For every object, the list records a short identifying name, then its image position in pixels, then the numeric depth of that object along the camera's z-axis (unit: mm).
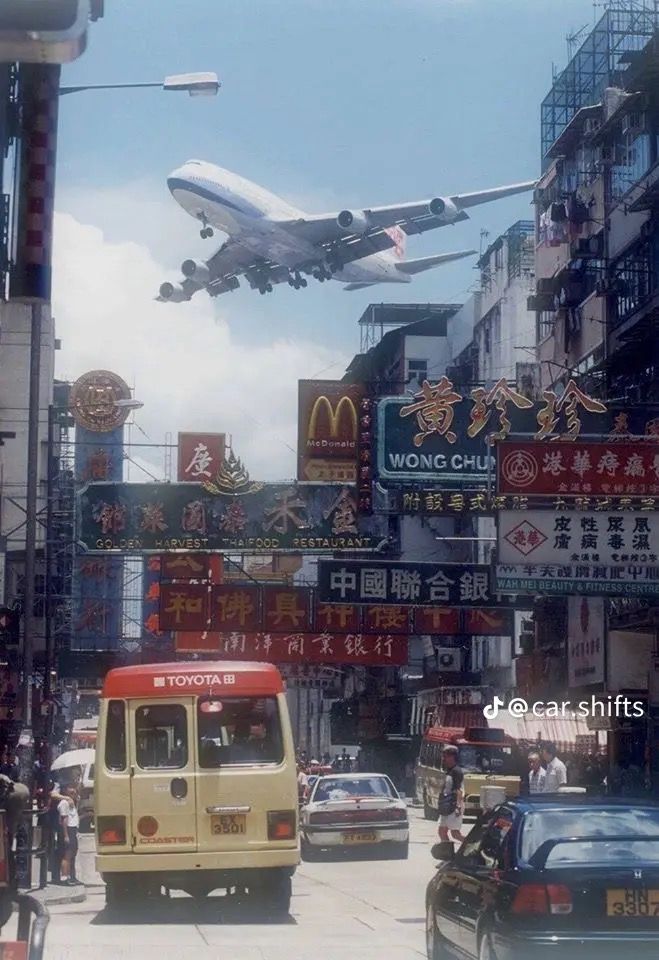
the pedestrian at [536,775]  29656
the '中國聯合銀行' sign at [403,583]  36688
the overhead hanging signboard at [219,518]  40781
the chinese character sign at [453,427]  35719
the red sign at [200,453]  50938
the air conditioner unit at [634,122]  44688
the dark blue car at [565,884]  10672
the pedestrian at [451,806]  20375
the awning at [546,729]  50219
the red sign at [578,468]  31234
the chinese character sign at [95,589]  69875
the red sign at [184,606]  40250
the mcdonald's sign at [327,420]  39406
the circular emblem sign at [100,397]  62875
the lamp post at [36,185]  12484
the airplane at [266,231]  61000
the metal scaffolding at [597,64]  52906
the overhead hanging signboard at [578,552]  30406
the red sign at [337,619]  40594
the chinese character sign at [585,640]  44094
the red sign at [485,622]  40688
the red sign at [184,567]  41688
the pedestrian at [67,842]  24797
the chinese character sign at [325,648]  43000
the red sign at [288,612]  40594
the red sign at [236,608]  40625
